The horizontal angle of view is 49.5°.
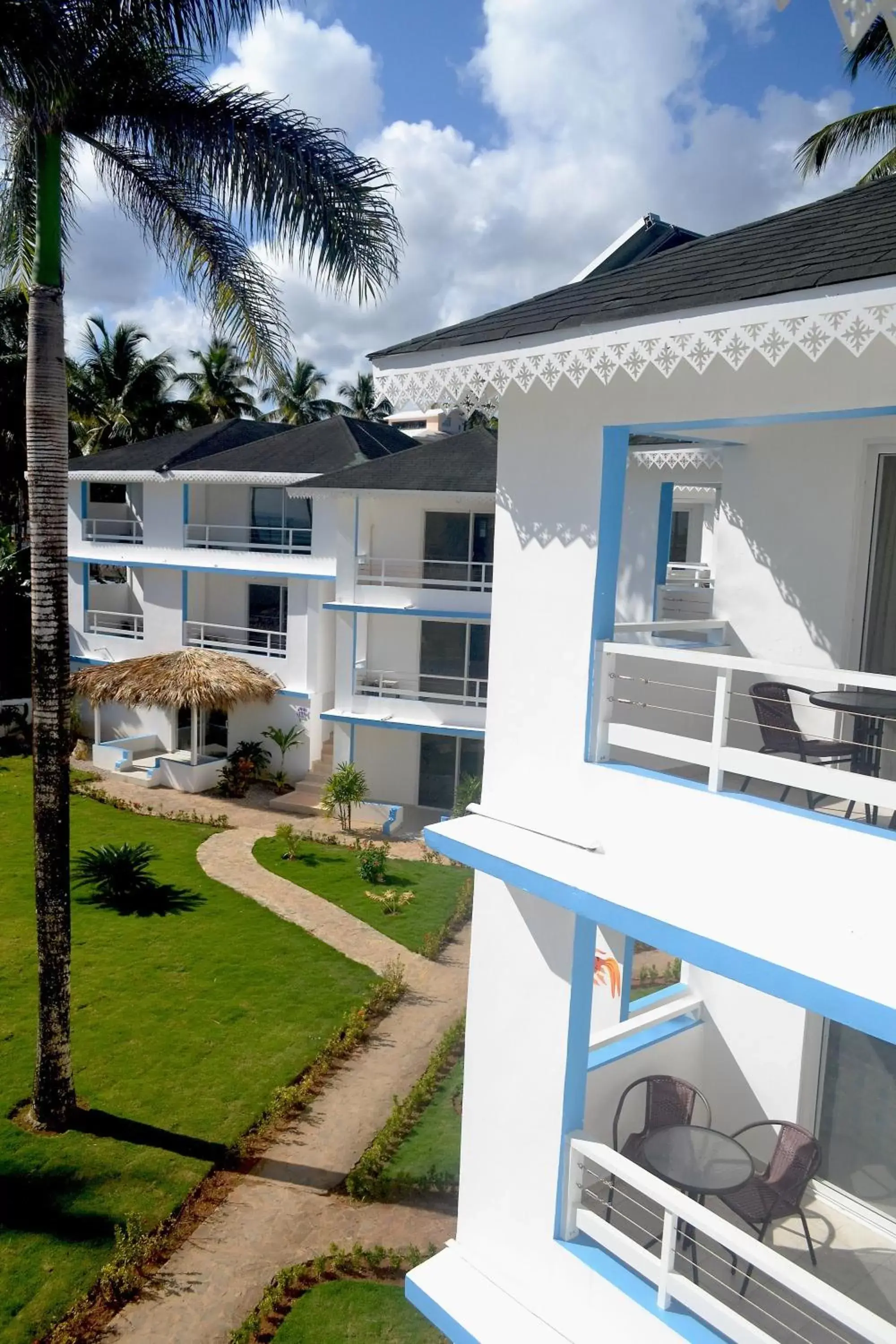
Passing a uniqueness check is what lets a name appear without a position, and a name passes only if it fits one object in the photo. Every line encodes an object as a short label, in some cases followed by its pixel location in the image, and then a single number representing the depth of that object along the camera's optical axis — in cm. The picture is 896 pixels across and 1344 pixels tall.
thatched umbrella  2280
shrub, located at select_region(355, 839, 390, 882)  1825
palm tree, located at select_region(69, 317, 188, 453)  4216
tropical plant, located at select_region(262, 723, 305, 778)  2434
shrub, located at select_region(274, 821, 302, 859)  1933
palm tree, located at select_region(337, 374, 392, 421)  6344
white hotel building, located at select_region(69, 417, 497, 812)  2241
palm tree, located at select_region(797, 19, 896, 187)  2106
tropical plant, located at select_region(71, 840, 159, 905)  1656
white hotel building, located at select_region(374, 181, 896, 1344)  440
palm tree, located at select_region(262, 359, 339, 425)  5653
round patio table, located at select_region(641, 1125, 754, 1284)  597
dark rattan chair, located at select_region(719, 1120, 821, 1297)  602
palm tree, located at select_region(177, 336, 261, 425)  4938
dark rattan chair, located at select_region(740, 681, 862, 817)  611
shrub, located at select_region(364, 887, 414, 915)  1694
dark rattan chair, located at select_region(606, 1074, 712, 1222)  667
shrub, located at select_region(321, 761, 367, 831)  2127
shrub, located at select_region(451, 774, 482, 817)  2103
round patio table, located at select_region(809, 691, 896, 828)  558
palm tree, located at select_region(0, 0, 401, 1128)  948
